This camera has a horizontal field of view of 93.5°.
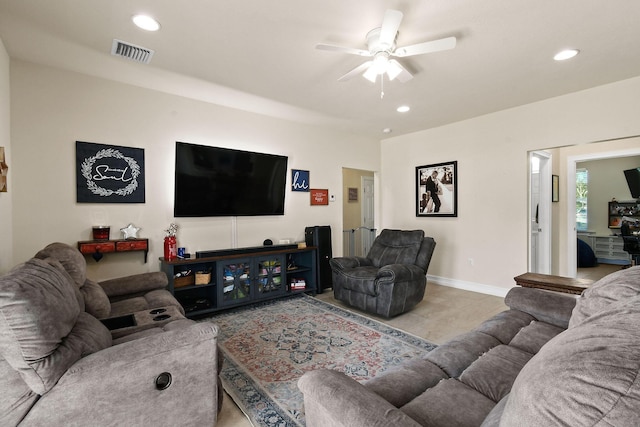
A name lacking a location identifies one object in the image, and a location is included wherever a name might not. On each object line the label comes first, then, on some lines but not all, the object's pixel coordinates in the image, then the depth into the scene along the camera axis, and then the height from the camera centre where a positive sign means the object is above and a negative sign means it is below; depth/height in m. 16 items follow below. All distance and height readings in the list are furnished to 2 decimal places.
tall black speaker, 4.52 -0.57
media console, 3.48 -0.81
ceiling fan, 2.05 +1.22
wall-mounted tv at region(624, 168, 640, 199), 5.93 +0.63
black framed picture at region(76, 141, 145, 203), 3.06 +0.41
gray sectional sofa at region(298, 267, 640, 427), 0.56 -0.62
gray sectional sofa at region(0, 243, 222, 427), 1.19 -0.70
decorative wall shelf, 2.96 -0.35
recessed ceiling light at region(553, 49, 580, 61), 2.68 +1.43
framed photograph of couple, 4.90 +0.38
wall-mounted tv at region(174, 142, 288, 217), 3.60 +0.40
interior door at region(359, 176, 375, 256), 7.14 +0.17
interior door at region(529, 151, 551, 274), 4.71 -0.03
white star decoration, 3.27 -0.21
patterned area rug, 1.99 -1.22
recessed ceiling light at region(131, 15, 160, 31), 2.19 +1.42
